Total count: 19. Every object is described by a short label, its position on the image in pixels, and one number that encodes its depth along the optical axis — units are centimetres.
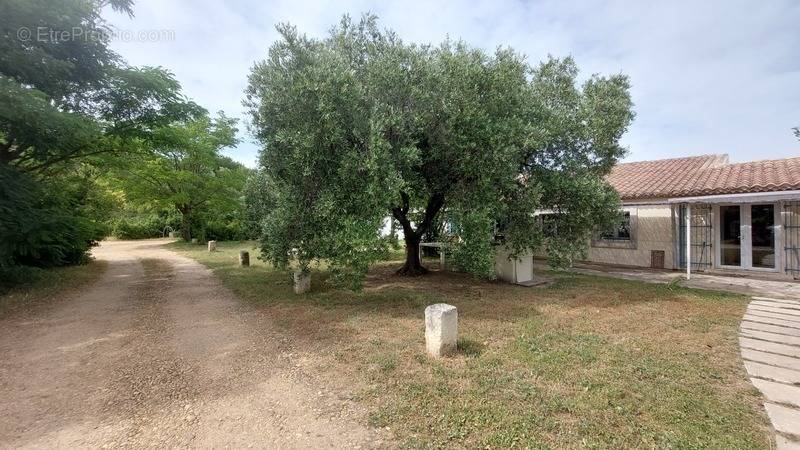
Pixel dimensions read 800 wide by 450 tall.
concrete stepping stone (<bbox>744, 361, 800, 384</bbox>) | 434
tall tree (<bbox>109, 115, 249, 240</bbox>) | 2216
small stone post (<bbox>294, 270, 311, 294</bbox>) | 902
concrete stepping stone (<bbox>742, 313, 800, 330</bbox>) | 631
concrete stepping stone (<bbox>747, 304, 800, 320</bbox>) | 702
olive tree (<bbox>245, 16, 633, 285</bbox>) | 687
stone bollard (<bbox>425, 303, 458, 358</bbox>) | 494
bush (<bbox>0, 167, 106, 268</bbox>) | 795
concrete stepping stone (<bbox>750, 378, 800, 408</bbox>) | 384
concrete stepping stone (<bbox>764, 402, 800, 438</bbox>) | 332
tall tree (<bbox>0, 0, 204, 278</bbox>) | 791
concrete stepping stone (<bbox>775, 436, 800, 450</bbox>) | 308
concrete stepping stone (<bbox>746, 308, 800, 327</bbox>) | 652
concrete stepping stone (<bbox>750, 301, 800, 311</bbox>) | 738
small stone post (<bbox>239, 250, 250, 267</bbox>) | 1442
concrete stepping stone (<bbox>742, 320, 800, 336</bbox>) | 597
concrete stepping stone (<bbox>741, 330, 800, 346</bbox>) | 556
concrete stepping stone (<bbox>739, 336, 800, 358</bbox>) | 515
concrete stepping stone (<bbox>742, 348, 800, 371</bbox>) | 475
